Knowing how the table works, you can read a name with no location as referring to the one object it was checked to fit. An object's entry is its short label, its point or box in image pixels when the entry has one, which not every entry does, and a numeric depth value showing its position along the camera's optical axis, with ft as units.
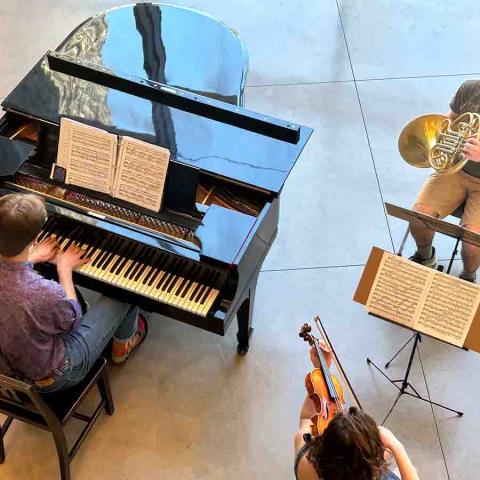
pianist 8.81
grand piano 9.98
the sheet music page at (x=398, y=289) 10.25
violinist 7.63
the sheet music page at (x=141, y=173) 10.03
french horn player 11.37
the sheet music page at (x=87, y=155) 10.22
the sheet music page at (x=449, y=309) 10.11
